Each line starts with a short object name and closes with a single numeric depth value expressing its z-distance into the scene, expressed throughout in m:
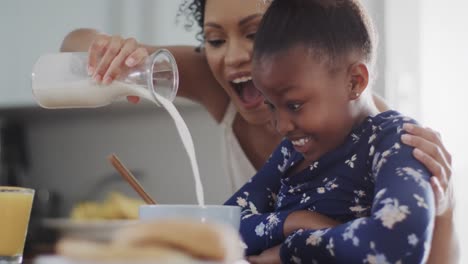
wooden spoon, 1.02
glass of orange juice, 0.97
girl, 0.92
